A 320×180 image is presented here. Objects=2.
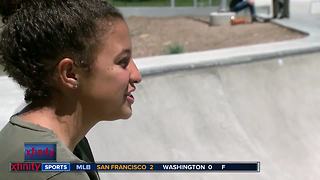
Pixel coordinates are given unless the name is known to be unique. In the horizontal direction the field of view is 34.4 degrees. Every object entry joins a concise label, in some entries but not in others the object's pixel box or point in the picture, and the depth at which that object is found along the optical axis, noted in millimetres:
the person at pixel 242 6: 15753
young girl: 1256
